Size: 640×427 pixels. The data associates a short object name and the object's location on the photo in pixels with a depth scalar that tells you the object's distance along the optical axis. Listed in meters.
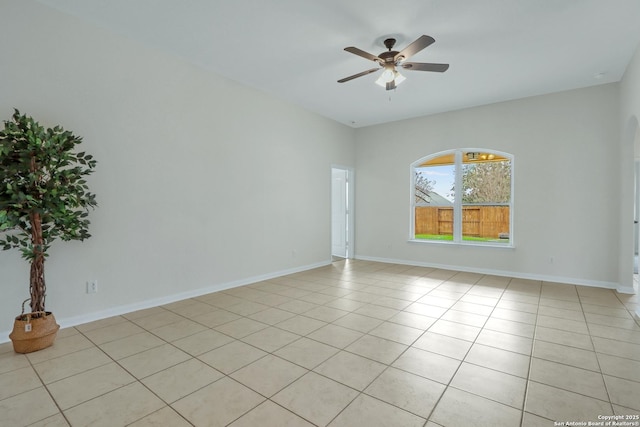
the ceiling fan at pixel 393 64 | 2.98
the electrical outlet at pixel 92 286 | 3.12
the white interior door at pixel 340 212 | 7.05
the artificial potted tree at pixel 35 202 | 2.34
